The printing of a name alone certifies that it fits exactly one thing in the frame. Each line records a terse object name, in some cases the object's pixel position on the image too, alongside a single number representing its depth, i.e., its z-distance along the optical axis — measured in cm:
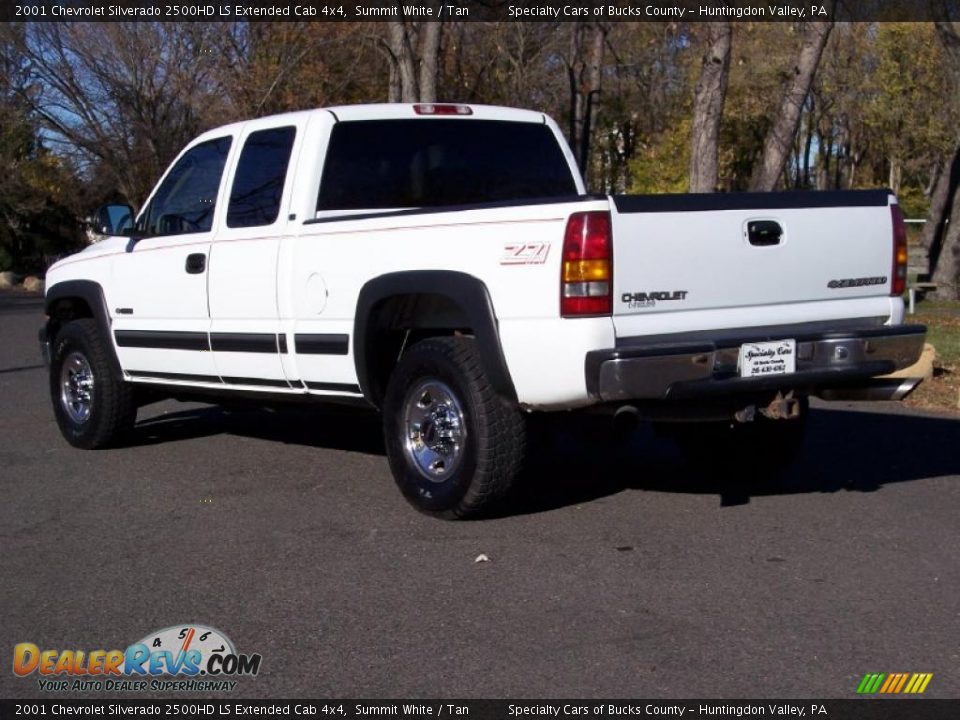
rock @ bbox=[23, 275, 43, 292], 3543
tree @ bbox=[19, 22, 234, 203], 3375
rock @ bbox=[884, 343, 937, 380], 1146
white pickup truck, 588
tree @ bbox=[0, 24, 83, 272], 3684
